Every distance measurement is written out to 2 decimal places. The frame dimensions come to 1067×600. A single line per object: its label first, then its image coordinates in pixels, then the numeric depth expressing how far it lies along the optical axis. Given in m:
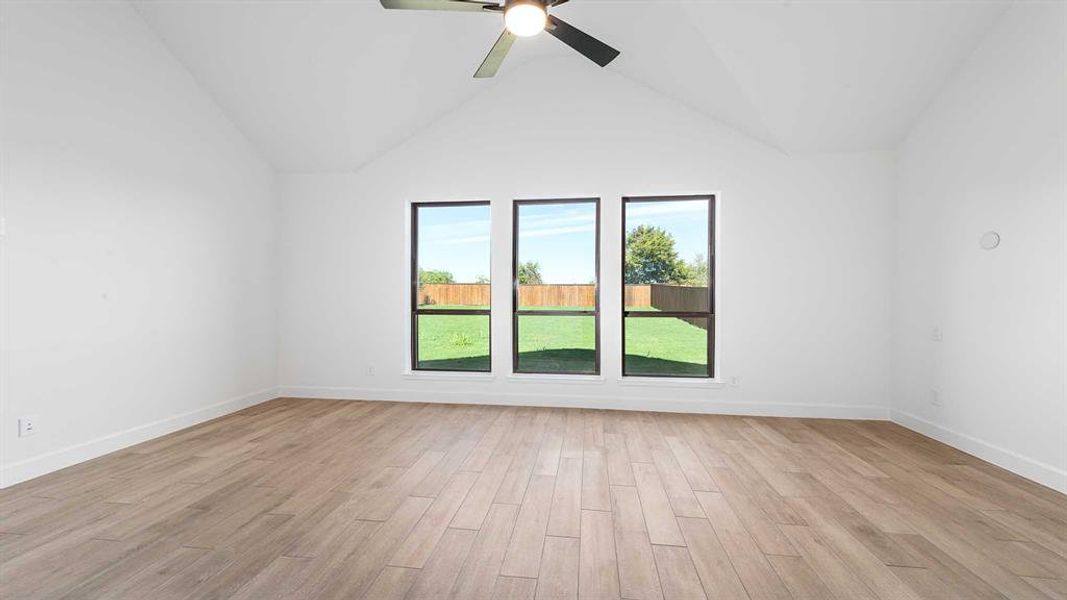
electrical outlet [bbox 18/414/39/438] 2.92
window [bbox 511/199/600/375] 5.00
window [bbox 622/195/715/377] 4.82
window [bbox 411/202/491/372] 5.20
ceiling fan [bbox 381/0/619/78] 2.35
